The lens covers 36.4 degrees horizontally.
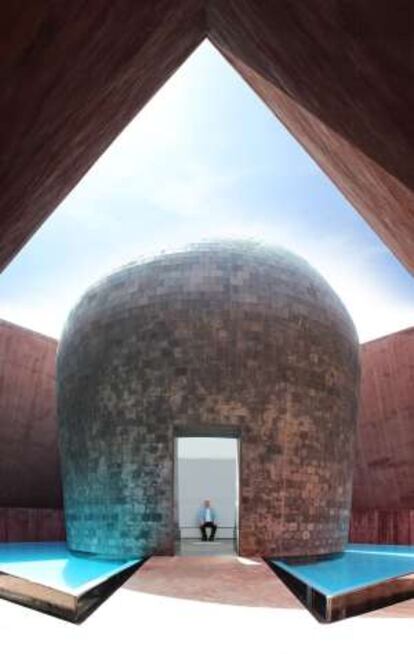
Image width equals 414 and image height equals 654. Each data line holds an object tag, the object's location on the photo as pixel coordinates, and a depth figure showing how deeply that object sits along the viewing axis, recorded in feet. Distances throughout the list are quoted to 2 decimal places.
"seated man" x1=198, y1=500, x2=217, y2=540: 57.62
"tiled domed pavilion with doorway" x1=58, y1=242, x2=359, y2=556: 38.37
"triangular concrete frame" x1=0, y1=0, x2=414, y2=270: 11.86
